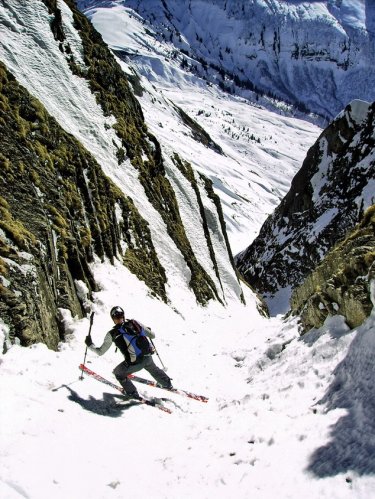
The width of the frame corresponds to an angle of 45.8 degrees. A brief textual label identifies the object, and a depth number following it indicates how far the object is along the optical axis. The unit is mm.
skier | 11062
